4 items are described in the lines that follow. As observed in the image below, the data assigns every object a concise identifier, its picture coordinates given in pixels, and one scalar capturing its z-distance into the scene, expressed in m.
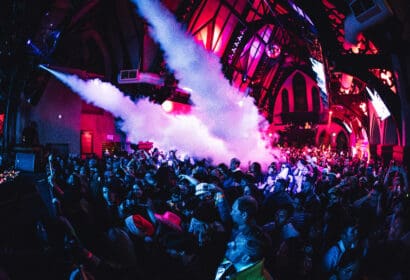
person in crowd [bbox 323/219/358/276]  2.91
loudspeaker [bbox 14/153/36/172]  10.38
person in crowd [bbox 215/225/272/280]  2.27
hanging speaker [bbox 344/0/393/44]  6.29
